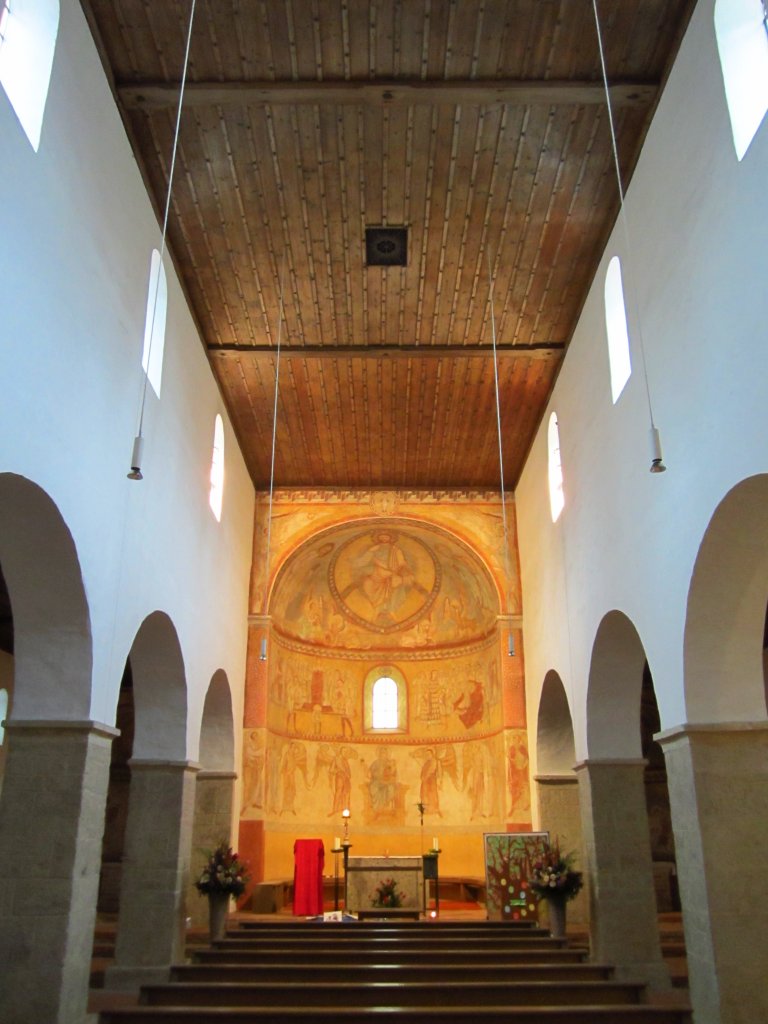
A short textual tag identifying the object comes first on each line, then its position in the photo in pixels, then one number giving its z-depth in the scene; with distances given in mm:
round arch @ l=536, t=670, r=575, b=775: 16500
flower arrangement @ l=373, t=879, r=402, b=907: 16859
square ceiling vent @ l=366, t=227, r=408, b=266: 11773
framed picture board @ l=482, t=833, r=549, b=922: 14617
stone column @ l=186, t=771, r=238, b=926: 15828
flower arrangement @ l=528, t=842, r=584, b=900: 12984
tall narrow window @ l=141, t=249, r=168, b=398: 10617
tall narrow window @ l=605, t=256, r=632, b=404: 10664
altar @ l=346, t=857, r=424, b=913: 17078
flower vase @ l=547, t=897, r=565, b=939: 13195
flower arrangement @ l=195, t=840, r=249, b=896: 13578
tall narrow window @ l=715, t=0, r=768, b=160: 6953
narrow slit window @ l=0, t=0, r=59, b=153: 6828
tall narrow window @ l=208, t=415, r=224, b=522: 14969
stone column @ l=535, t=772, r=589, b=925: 15906
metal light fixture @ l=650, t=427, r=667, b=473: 6789
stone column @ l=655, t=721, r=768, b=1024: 7859
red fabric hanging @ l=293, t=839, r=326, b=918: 16625
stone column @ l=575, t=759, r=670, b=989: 11281
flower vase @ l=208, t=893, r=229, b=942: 13555
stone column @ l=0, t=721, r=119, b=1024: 7785
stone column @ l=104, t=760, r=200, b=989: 11273
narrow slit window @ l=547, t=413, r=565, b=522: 14500
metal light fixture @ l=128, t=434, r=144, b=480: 6748
